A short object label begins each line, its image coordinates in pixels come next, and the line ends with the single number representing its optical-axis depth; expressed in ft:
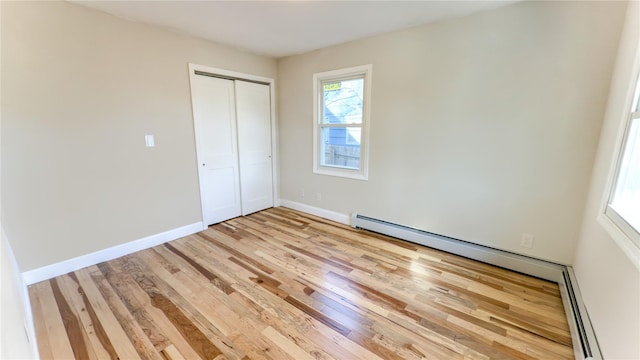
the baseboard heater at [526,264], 5.08
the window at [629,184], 4.56
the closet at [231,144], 10.97
